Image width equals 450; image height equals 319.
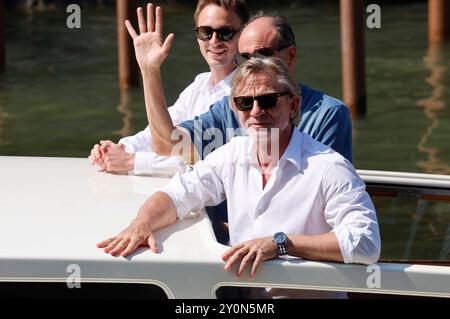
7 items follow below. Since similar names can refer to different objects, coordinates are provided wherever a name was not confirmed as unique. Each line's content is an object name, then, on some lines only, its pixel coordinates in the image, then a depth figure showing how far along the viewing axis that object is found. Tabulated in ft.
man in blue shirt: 13.87
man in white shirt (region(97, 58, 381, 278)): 11.39
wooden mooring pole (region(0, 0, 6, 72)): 46.78
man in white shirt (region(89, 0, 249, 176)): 14.15
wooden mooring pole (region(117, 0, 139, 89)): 40.11
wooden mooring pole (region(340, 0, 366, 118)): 36.22
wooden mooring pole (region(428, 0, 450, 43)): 51.29
